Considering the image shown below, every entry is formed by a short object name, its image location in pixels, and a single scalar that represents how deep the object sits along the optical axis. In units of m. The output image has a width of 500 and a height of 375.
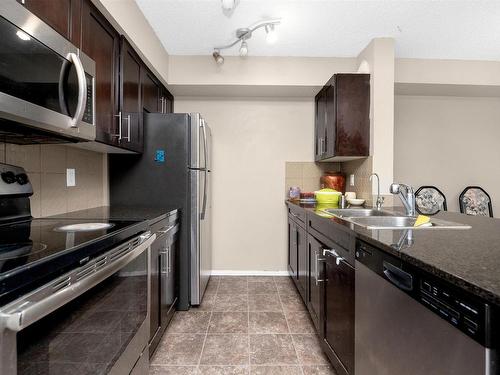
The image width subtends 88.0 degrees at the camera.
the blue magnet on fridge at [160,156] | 2.18
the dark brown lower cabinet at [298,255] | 2.20
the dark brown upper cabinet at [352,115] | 2.40
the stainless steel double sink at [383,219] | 1.29
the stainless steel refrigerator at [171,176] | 2.18
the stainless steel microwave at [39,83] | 0.84
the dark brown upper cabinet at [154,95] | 2.29
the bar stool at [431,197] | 2.97
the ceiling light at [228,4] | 1.81
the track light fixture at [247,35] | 2.11
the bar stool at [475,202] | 3.01
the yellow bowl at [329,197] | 2.57
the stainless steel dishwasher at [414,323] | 0.58
